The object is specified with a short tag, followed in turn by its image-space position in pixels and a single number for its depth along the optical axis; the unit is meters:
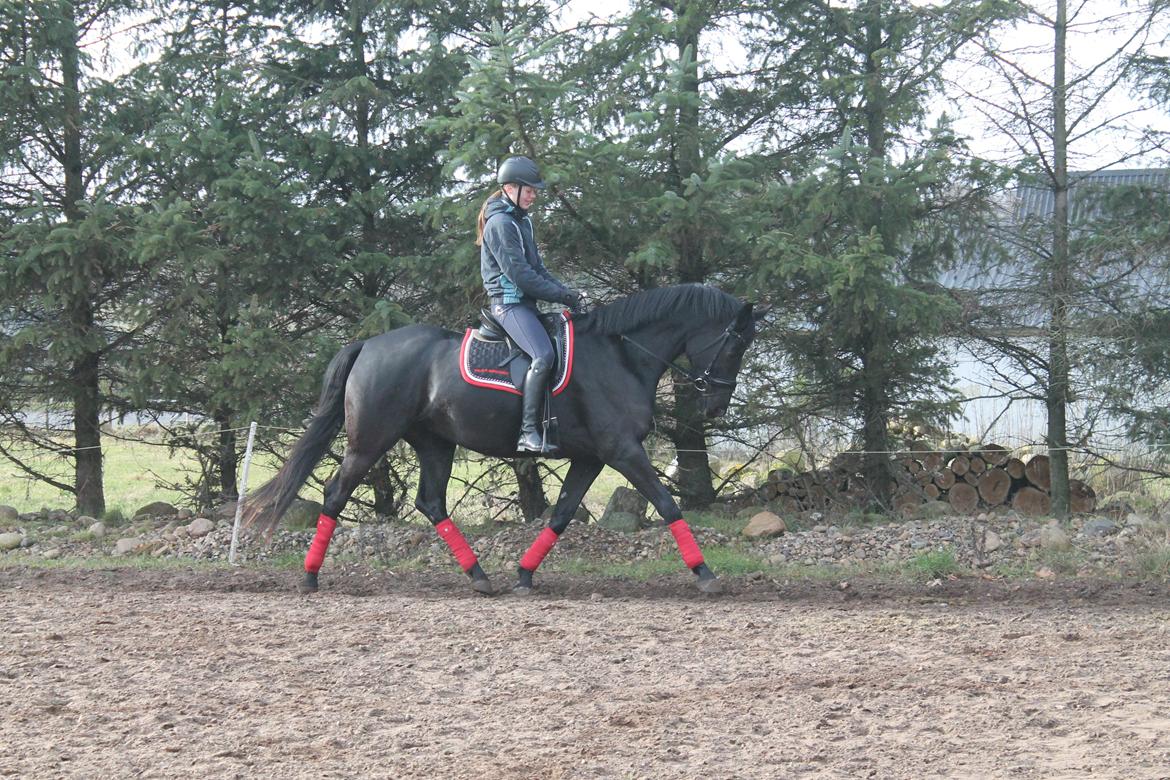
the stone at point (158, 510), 12.85
